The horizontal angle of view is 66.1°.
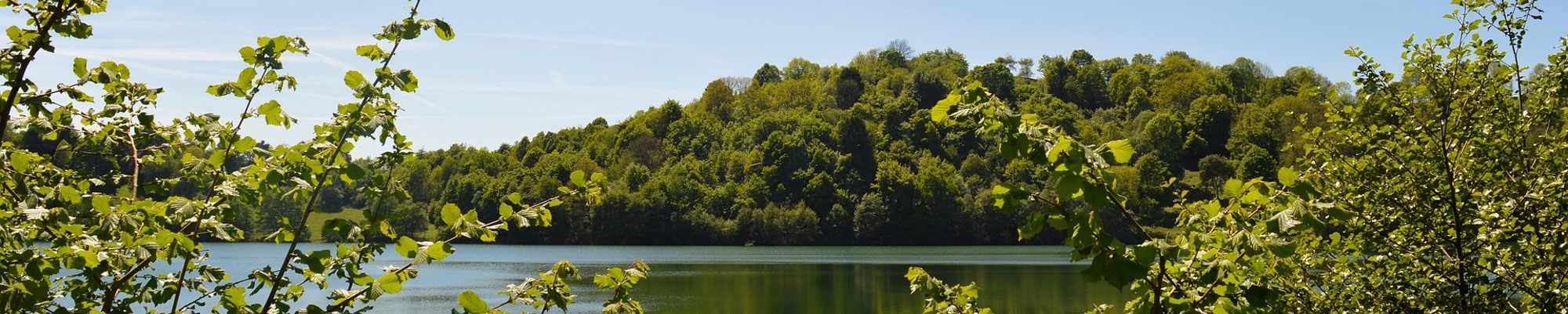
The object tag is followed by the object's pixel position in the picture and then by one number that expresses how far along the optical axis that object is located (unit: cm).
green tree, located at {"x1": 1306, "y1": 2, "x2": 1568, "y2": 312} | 631
